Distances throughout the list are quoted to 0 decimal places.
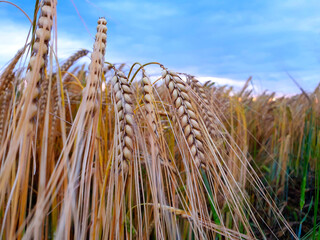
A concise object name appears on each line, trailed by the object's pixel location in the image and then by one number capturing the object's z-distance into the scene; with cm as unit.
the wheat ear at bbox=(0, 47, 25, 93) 28
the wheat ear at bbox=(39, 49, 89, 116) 37
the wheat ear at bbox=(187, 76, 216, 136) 25
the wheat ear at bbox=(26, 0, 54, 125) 14
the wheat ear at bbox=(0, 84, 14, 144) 28
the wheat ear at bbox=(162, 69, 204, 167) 20
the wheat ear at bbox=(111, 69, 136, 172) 17
